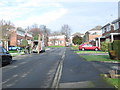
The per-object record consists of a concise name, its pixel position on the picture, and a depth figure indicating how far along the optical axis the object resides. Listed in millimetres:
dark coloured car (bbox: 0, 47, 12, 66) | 15219
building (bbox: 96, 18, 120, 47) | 38938
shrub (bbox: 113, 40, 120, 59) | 17219
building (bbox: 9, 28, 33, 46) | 55491
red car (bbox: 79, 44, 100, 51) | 40969
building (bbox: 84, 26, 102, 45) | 75044
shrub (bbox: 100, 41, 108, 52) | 32019
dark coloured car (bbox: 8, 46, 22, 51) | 46394
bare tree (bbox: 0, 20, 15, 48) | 40781
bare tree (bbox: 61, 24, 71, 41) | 112812
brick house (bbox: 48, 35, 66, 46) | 106938
